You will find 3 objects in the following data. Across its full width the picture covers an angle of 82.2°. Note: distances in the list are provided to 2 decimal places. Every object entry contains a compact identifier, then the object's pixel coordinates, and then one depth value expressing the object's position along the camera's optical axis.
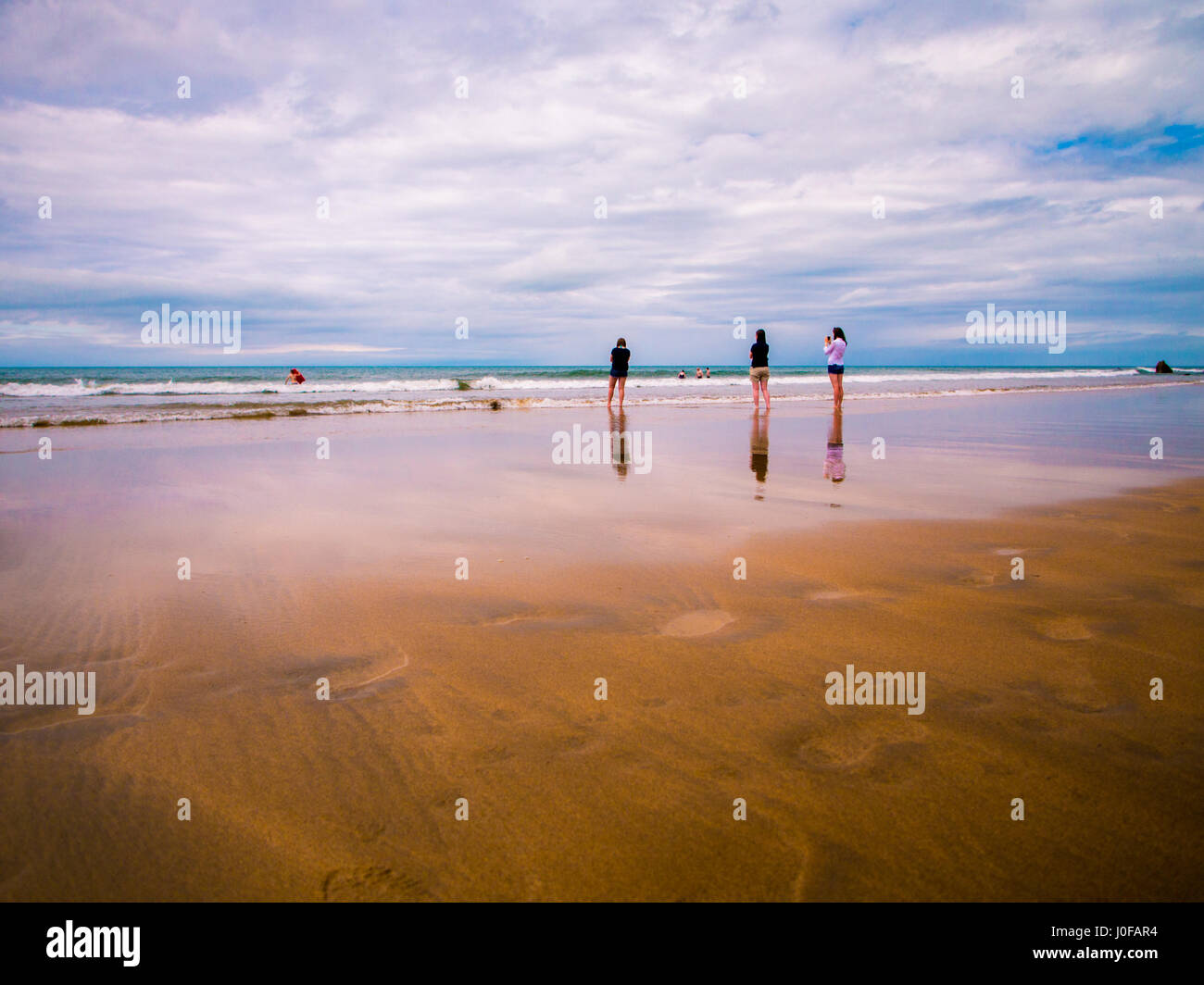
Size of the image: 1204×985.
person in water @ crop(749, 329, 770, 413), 18.53
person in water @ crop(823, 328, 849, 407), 18.20
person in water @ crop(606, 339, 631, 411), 20.42
